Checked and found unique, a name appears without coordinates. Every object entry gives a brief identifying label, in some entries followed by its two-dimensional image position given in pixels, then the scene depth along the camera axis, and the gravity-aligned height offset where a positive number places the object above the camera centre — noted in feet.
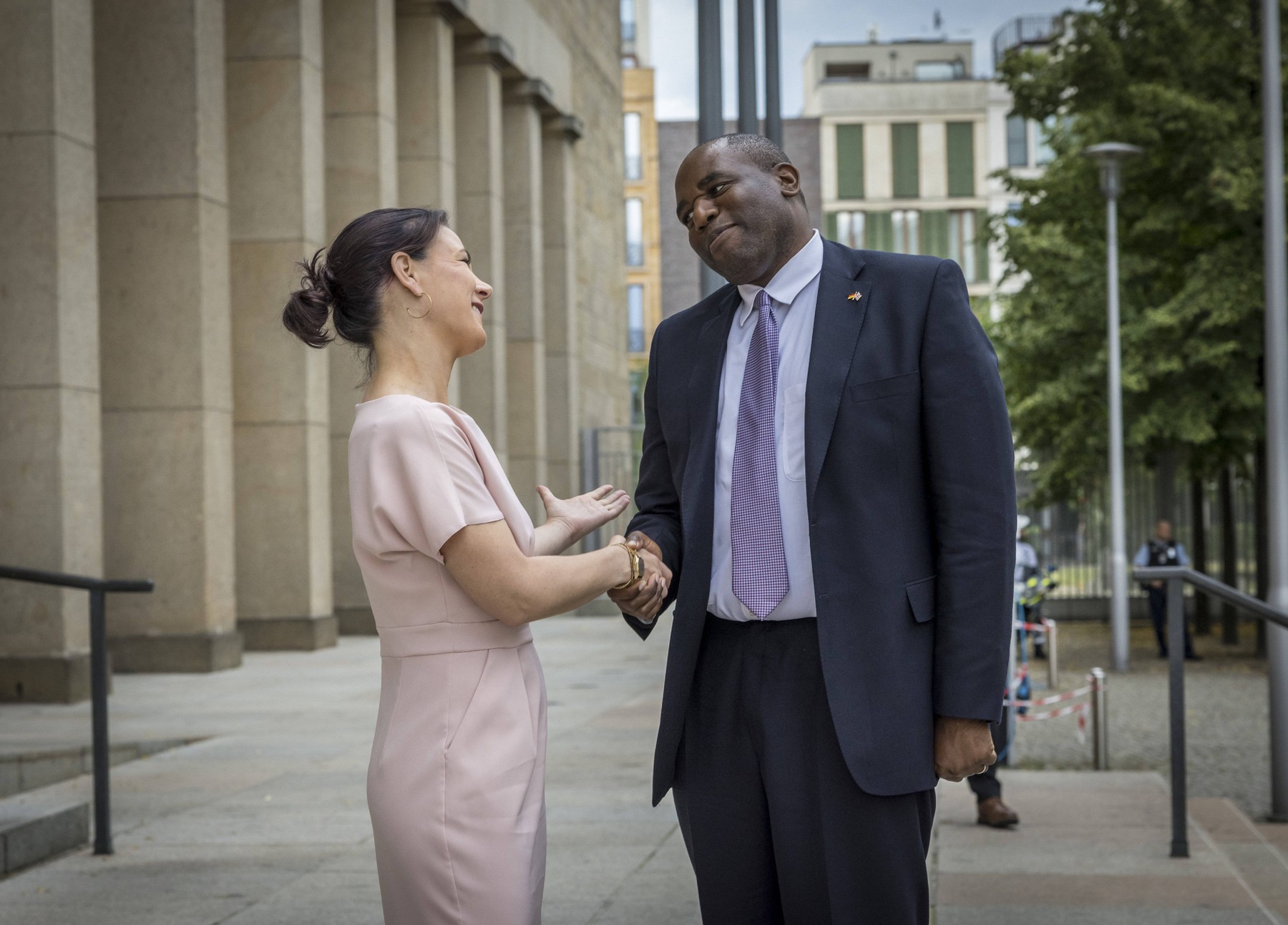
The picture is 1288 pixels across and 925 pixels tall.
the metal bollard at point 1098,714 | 34.40 -5.53
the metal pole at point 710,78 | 24.49 +6.05
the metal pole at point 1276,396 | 30.50 +1.28
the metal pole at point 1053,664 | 47.98 -6.71
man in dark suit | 9.87 -0.65
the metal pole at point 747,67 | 26.35 +6.72
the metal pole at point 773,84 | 28.04 +6.83
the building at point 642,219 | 208.74 +33.16
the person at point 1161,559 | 75.25 -4.66
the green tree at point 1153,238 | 68.28 +10.27
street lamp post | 63.62 +1.82
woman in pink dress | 9.36 -0.74
